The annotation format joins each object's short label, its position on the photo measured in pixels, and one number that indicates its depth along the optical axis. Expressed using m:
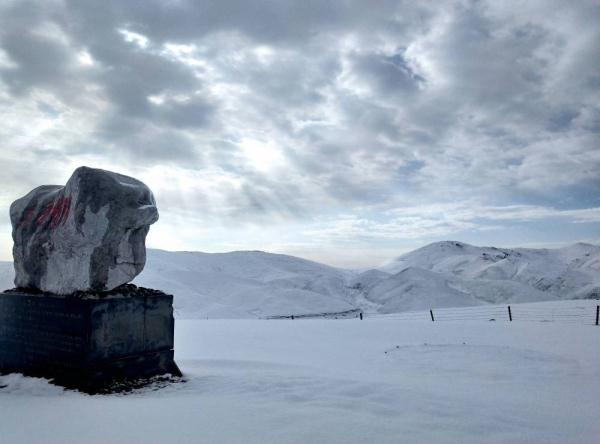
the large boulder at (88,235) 6.82
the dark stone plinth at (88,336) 6.52
